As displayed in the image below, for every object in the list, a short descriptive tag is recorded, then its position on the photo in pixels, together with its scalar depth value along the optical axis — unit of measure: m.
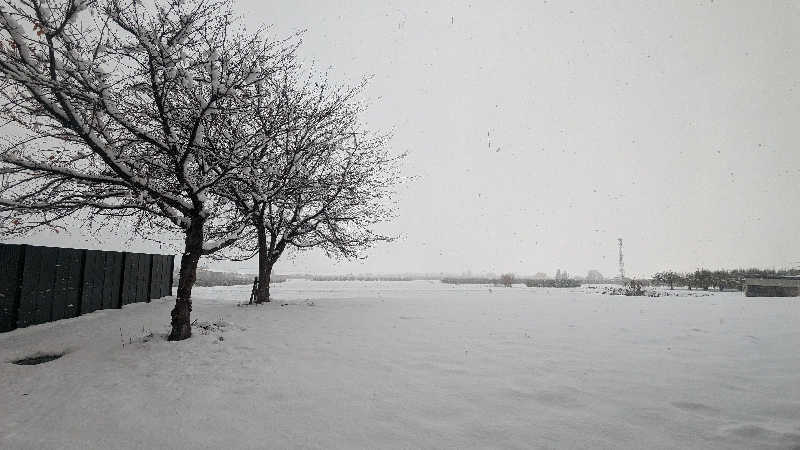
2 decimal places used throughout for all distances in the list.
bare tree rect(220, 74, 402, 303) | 9.02
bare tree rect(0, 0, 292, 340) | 5.41
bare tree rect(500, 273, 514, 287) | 39.72
